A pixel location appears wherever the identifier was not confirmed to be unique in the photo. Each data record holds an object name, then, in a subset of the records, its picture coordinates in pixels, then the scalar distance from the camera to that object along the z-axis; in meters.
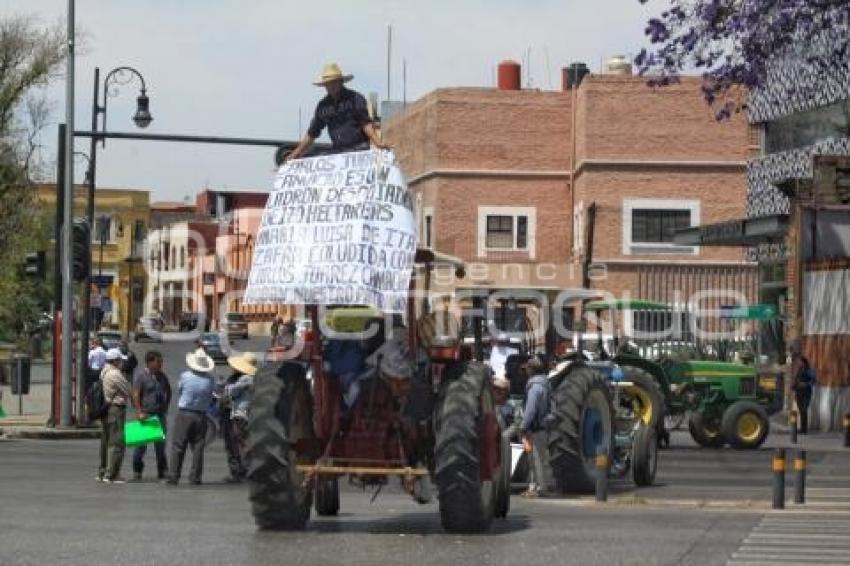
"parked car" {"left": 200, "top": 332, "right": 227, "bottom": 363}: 67.17
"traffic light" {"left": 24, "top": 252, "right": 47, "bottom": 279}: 38.16
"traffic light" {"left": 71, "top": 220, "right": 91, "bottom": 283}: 35.91
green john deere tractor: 32.59
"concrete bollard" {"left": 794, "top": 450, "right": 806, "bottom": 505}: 20.55
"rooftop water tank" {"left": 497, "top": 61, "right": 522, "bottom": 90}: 71.94
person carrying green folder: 26.06
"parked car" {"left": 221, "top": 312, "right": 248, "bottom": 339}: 86.81
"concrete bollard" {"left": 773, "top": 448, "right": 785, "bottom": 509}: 19.38
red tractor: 15.75
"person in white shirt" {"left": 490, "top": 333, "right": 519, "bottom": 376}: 29.78
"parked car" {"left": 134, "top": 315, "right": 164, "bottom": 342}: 93.50
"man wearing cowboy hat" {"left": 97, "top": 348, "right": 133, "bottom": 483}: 25.16
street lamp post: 37.38
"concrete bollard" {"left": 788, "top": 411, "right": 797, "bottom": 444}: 34.41
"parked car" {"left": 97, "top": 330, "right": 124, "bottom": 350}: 66.19
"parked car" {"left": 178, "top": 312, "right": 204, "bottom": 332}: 106.94
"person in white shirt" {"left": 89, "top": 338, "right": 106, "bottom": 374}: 42.16
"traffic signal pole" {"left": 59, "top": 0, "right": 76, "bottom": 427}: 35.62
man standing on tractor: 16.22
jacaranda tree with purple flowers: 22.25
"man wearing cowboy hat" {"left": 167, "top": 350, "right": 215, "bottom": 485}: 24.92
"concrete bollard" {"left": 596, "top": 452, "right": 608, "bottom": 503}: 21.03
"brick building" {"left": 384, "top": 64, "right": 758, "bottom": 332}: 64.31
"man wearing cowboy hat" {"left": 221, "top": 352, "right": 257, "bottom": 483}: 25.00
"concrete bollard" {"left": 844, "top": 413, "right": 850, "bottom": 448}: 33.69
